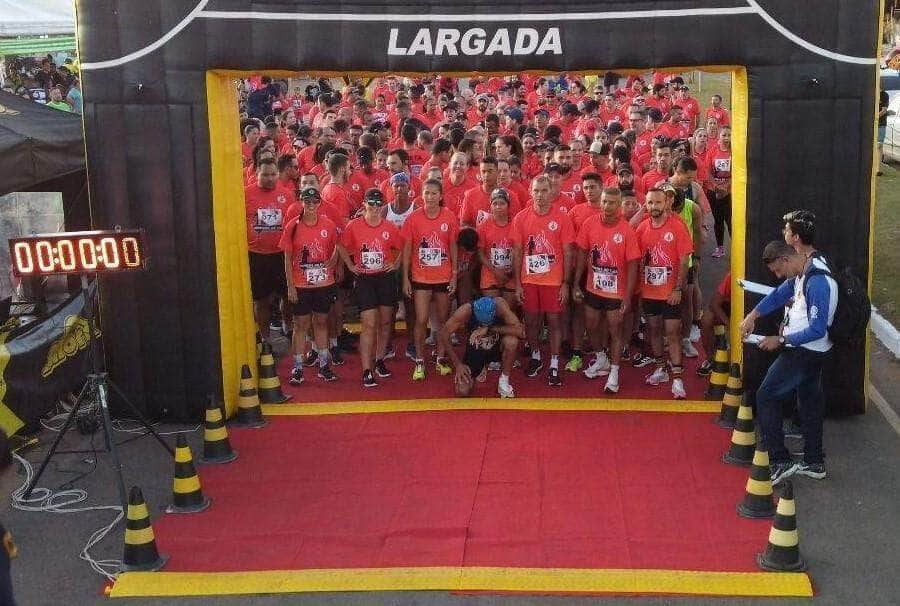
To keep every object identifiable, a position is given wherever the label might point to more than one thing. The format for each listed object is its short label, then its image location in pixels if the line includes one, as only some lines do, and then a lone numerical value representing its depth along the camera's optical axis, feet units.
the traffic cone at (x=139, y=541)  20.89
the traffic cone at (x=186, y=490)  23.78
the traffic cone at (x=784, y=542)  20.07
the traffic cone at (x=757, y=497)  22.17
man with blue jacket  23.26
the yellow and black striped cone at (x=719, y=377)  30.50
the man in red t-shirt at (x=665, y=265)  30.68
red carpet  21.61
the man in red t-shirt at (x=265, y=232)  34.83
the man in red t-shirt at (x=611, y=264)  30.99
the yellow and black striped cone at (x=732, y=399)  28.50
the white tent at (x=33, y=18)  57.00
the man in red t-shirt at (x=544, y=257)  31.78
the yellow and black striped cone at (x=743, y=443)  25.59
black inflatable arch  27.20
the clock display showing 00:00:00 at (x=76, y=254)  23.08
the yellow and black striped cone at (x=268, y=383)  31.27
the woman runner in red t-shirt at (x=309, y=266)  32.24
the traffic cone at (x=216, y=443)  26.86
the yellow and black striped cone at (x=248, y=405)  29.30
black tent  30.81
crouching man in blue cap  30.99
